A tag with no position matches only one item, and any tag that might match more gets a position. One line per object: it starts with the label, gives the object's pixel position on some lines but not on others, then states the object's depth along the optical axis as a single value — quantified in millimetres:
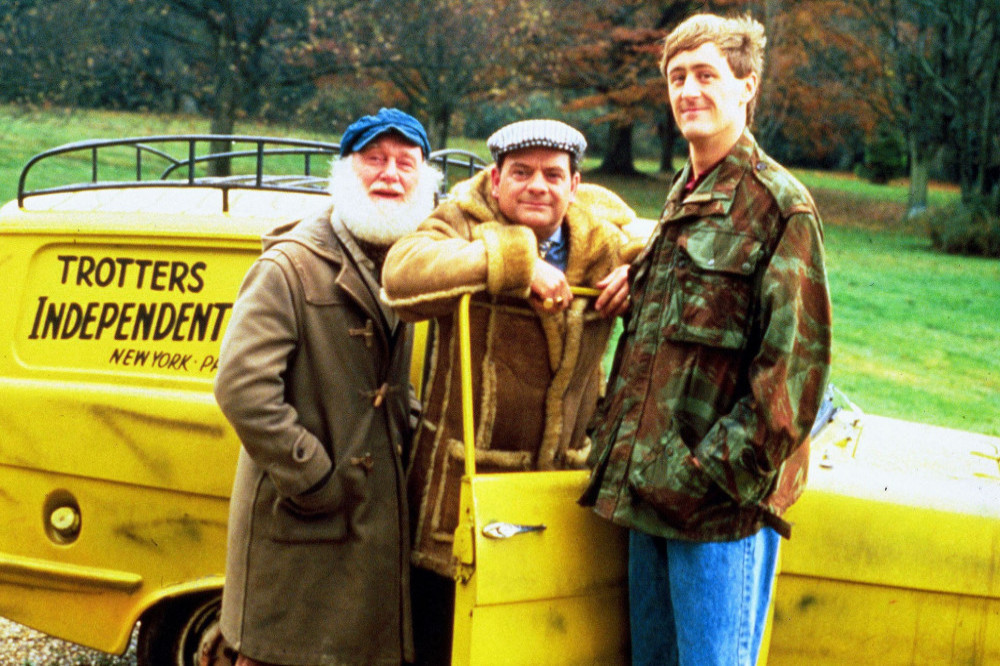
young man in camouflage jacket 2342
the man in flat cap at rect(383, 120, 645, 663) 2664
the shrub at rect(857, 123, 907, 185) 36844
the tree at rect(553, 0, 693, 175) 24484
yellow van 3561
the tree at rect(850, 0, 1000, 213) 20953
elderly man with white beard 2924
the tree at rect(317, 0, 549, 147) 18453
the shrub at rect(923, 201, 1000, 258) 19672
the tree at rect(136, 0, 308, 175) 17875
